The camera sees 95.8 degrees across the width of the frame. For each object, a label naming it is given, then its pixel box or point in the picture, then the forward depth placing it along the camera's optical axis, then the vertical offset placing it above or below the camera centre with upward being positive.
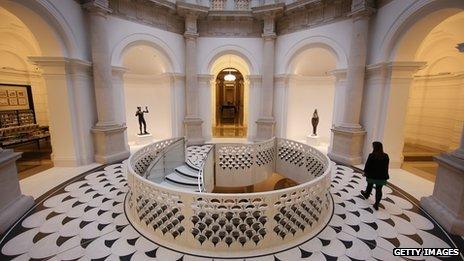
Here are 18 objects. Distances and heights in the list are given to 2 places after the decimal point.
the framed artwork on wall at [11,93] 9.34 +0.37
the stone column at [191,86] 9.24 +0.76
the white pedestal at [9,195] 3.60 -1.71
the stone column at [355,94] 6.54 +0.32
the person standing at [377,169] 4.07 -1.27
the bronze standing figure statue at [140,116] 9.77 -0.64
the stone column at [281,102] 9.55 +0.06
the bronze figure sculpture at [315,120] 9.69 -0.76
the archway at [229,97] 13.65 +0.43
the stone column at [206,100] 9.95 +0.13
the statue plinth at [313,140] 9.72 -1.69
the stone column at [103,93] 6.46 +0.29
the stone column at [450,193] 3.48 -1.56
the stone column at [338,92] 7.60 +0.43
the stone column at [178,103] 9.58 -0.02
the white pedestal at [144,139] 9.80 -1.75
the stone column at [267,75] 9.06 +1.28
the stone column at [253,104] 10.02 -0.05
